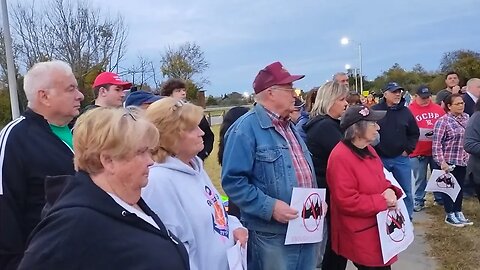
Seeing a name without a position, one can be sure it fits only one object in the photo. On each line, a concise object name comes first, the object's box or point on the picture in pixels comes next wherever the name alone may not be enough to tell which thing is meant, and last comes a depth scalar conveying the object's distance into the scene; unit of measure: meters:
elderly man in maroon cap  3.03
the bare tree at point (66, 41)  19.34
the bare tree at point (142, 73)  24.11
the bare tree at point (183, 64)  30.48
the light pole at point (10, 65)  13.10
